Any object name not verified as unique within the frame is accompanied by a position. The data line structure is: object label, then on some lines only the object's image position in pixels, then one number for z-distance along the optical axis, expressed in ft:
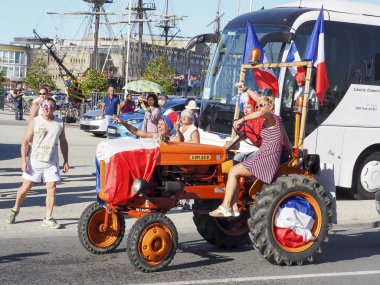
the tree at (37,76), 243.60
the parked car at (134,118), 76.33
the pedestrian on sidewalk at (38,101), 39.88
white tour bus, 47.09
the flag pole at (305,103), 28.89
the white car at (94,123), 92.53
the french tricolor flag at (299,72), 30.55
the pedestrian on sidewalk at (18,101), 118.52
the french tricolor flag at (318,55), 30.86
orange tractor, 25.94
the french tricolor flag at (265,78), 33.35
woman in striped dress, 27.43
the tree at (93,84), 141.38
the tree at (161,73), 160.04
